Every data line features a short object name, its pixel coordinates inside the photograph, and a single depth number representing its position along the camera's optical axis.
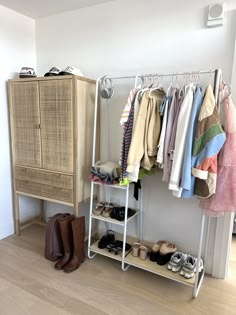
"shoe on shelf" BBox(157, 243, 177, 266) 2.09
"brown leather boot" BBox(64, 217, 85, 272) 2.20
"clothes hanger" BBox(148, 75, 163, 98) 1.87
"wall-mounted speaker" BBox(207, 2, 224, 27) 1.87
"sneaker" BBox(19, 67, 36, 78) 2.47
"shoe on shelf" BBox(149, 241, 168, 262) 2.14
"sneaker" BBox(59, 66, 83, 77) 2.22
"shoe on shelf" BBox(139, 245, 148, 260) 2.16
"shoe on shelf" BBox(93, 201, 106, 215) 2.36
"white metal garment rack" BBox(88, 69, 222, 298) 1.71
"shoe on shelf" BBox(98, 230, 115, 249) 2.36
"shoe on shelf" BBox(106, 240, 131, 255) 2.29
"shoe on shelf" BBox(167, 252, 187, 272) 2.00
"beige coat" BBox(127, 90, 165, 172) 1.87
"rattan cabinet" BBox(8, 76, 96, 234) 2.23
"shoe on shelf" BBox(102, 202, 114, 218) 2.30
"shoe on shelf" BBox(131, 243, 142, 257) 2.21
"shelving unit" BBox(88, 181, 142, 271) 2.16
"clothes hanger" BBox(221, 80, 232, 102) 1.73
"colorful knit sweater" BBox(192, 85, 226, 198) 1.58
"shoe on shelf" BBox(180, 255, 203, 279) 1.93
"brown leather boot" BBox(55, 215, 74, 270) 2.22
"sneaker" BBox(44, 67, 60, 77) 2.27
